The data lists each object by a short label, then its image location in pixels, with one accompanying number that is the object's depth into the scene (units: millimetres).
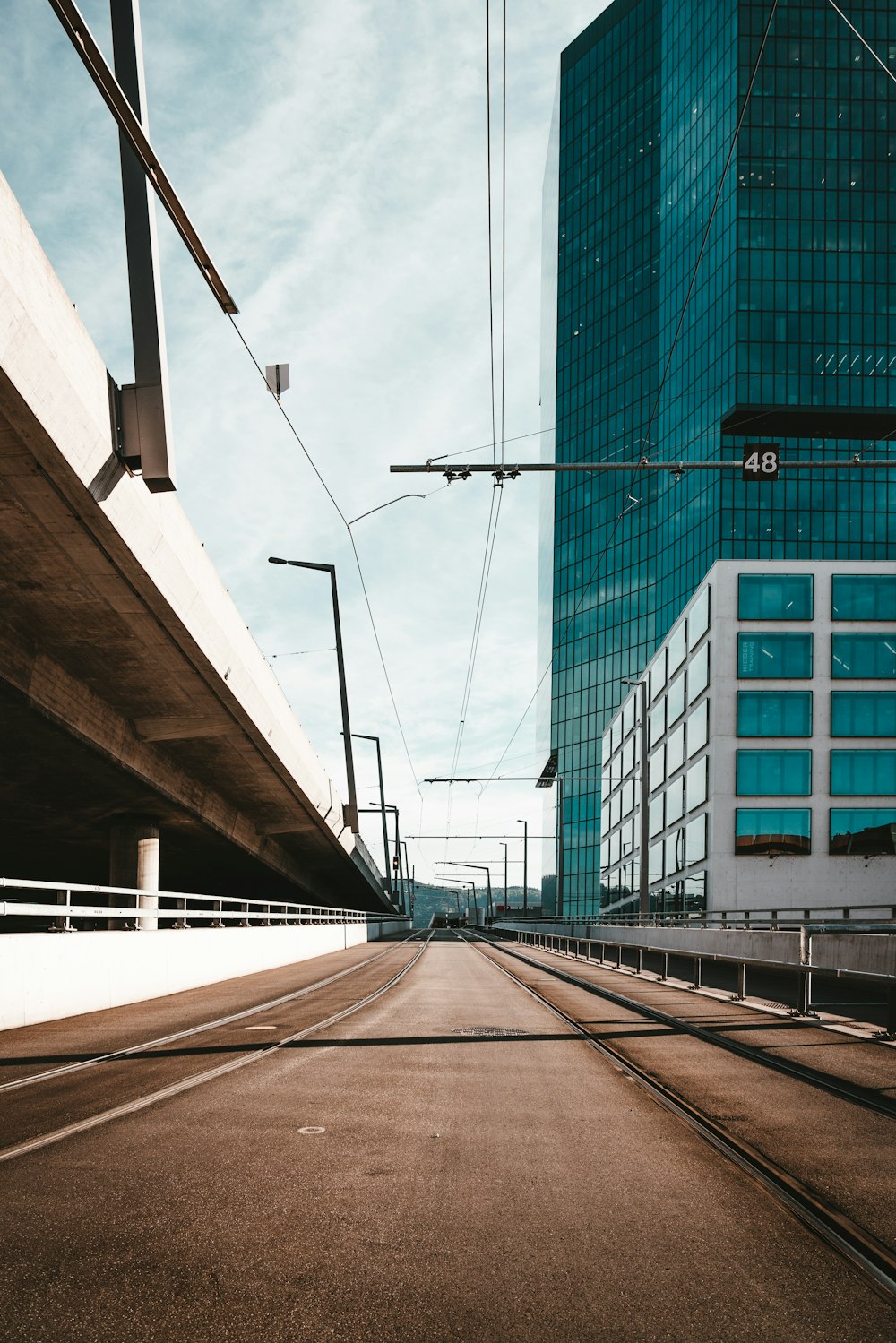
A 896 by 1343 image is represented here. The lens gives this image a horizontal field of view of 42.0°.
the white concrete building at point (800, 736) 59031
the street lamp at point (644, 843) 40500
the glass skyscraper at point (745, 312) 100688
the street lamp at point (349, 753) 47312
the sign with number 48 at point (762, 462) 15844
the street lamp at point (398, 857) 100812
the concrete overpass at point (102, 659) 13930
